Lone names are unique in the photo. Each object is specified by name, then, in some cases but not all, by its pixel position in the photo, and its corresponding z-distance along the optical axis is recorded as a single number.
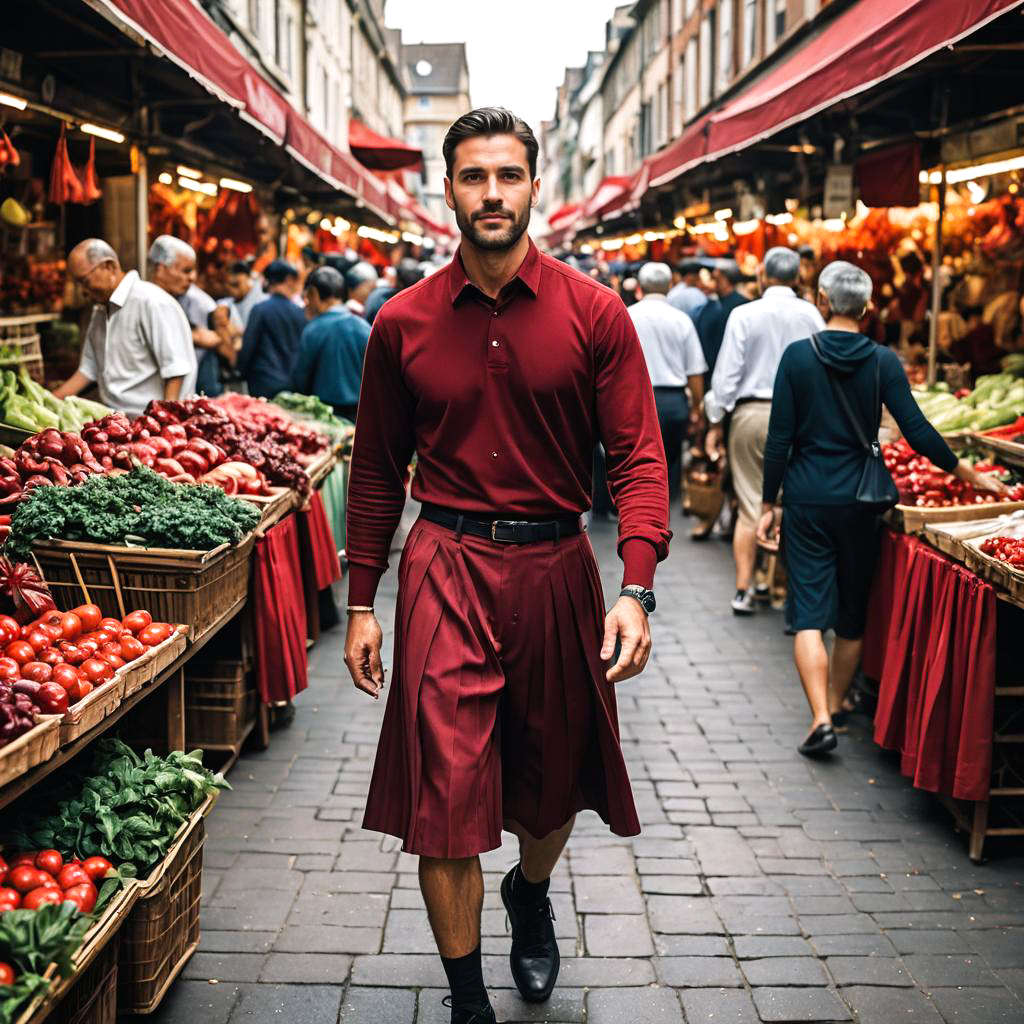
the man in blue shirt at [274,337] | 10.22
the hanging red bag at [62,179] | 7.98
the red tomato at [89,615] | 4.31
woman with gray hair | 6.01
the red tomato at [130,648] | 4.12
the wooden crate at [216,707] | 5.60
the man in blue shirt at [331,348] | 9.33
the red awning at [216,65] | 6.08
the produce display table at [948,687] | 4.86
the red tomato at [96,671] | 3.79
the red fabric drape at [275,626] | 5.79
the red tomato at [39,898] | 3.16
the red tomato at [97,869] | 3.41
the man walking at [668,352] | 10.53
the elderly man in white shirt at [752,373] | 8.45
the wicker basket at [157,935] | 3.53
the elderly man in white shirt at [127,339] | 6.99
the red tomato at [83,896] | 3.24
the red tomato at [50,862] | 3.39
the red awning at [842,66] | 6.09
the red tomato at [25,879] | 3.25
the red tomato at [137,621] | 4.43
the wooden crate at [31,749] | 3.03
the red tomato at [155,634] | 4.34
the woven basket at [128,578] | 4.68
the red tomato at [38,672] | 3.57
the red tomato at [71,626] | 4.16
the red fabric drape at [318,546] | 6.83
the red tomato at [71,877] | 3.32
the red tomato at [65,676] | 3.58
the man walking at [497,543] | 3.32
